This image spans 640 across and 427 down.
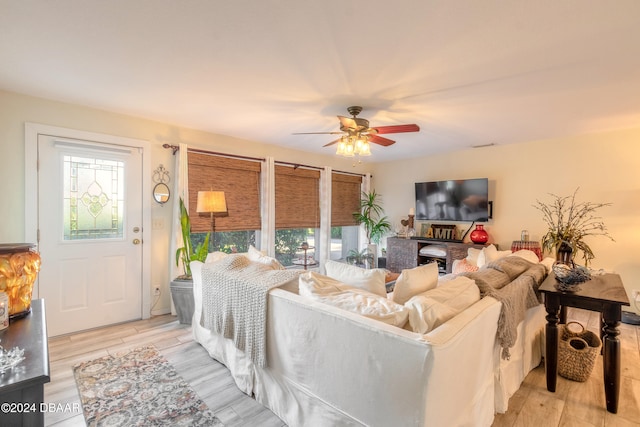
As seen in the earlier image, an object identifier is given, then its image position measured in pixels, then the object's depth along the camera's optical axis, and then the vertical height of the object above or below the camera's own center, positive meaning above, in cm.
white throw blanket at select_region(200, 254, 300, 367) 195 -62
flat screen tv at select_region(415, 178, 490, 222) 455 +19
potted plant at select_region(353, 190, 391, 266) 591 -14
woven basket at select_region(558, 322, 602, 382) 225 -107
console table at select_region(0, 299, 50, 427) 71 -42
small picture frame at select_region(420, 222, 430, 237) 529 -31
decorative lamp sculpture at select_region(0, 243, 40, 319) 104 -22
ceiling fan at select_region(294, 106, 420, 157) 274 +74
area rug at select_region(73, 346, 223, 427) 186 -127
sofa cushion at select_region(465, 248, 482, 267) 361 -54
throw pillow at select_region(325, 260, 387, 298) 189 -43
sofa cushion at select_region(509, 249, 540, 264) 300 -44
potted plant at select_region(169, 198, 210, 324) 324 -75
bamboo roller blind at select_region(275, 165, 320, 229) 476 +24
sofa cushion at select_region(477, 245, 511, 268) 333 -48
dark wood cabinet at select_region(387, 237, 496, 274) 459 -66
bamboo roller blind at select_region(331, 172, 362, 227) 559 +27
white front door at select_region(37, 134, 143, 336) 294 -22
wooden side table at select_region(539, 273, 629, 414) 188 -66
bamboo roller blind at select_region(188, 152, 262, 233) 382 +34
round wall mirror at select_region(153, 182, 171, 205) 355 +22
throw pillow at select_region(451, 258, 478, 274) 348 -65
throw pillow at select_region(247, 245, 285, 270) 244 -41
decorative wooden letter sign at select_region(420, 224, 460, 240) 492 -33
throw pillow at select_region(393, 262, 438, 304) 181 -45
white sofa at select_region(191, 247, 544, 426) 125 -77
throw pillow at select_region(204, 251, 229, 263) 277 -42
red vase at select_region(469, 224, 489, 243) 448 -36
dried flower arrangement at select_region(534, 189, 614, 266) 378 -6
